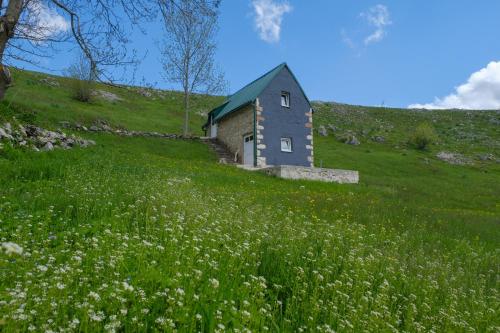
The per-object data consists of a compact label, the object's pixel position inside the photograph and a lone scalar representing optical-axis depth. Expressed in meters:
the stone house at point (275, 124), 28.66
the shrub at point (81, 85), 41.56
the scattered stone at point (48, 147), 14.65
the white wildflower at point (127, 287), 3.52
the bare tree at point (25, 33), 8.63
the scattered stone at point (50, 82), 46.85
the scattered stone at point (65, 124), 26.14
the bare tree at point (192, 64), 37.66
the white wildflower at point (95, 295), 3.37
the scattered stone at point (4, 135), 13.30
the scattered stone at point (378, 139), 50.46
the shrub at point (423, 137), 48.50
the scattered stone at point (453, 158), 43.43
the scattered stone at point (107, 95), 48.13
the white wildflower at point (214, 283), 4.01
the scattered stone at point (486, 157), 45.47
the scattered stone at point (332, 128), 52.84
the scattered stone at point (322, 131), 50.32
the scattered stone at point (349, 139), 47.47
